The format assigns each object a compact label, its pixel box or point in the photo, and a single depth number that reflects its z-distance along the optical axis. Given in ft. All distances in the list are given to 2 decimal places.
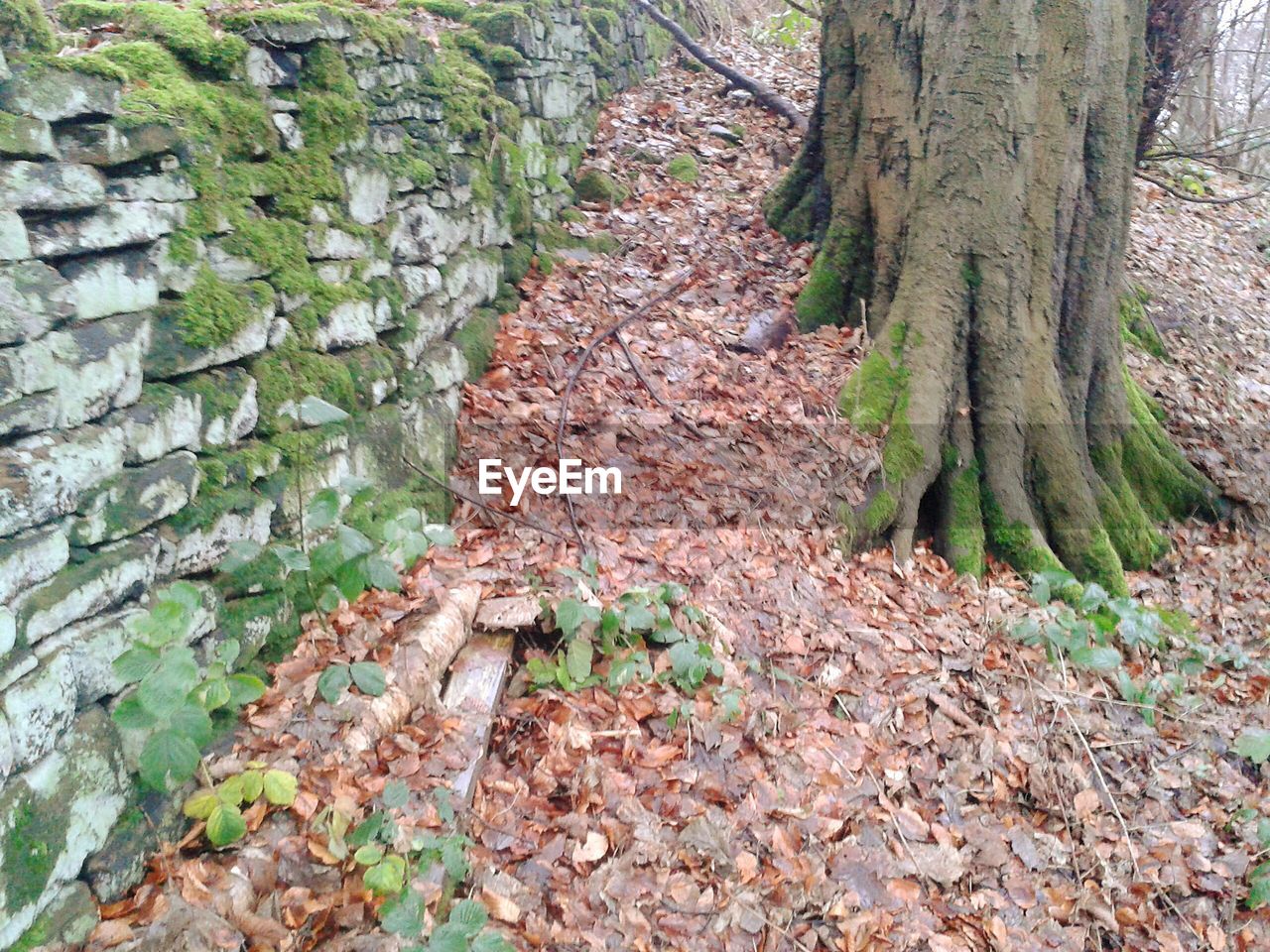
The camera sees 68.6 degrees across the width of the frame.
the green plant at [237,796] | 8.74
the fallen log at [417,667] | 10.18
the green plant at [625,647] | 12.01
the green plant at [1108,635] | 14.35
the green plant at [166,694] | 8.04
